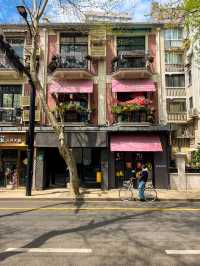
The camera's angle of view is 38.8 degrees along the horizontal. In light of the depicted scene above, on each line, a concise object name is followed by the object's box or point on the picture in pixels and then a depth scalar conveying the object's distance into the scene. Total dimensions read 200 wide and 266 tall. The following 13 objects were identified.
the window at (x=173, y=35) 27.55
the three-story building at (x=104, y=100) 18.27
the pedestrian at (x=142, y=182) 13.88
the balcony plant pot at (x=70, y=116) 18.91
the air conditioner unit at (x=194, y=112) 26.00
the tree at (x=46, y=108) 14.76
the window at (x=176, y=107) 28.86
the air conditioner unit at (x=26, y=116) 19.09
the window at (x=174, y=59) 28.09
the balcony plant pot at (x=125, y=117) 18.72
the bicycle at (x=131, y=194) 14.45
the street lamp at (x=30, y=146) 15.52
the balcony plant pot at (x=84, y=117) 19.19
